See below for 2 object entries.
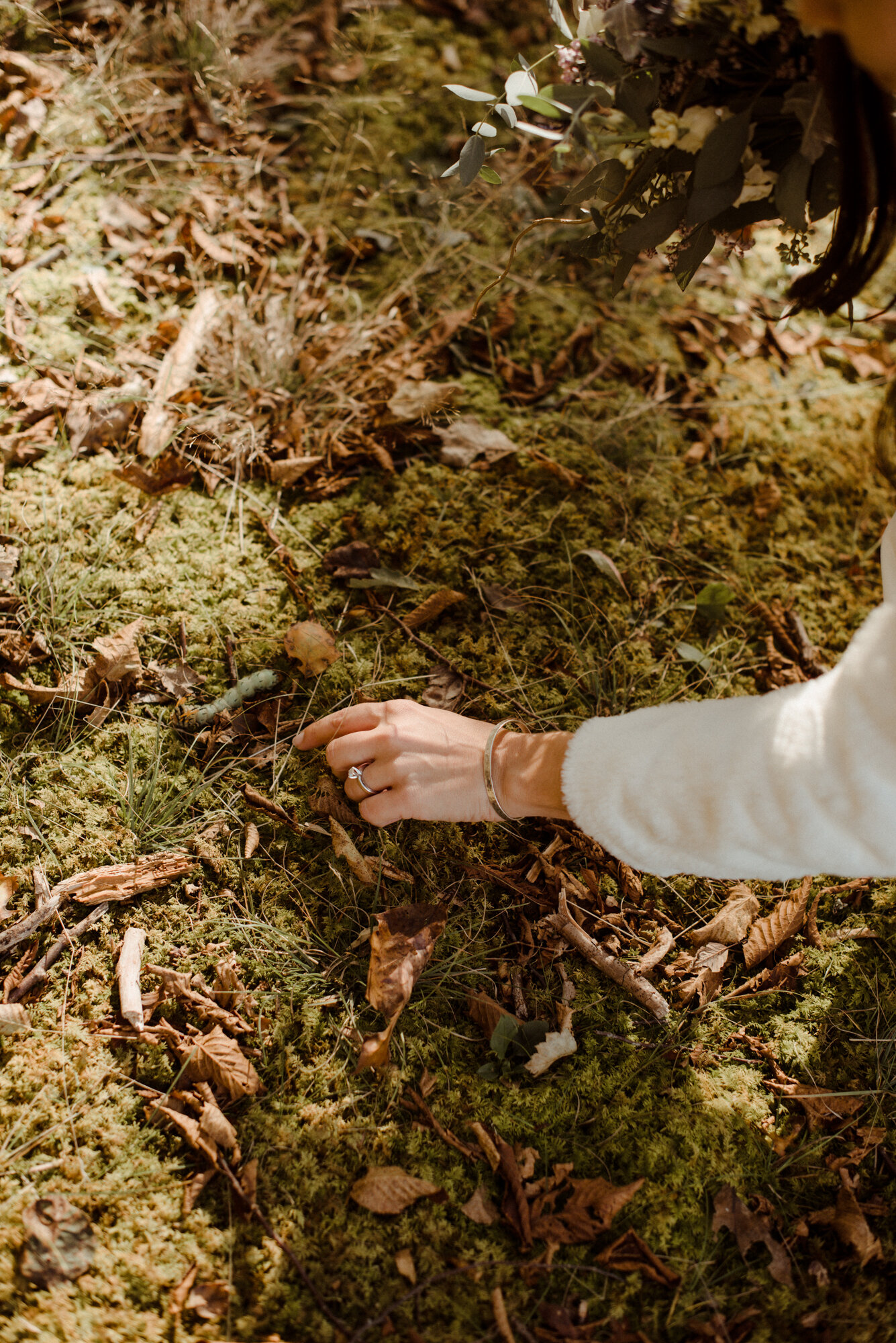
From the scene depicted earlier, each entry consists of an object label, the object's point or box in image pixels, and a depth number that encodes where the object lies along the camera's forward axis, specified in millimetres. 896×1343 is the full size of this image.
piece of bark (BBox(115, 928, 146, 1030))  1041
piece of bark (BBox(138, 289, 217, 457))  1208
